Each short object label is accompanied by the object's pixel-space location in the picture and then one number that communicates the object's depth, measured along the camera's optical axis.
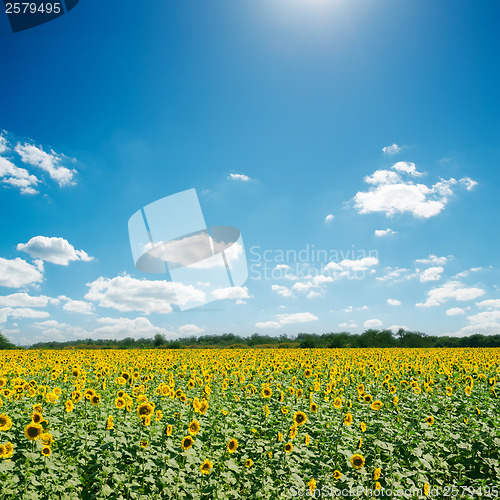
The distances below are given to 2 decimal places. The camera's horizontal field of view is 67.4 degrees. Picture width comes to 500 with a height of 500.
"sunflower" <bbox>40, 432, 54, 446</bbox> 5.27
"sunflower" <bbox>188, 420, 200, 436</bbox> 5.39
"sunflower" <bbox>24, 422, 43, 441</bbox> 4.91
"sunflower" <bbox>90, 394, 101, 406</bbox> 6.32
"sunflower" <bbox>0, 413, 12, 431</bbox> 5.26
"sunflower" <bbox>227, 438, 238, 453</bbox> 5.28
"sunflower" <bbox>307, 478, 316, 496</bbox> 5.18
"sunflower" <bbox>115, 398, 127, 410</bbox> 6.39
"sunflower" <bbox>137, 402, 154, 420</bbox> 5.44
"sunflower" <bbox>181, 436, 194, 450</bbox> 5.12
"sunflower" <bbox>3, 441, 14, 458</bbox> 4.80
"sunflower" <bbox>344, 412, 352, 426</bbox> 6.41
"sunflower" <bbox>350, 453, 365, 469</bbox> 5.24
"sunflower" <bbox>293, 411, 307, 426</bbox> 5.85
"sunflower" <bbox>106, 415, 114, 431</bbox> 5.44
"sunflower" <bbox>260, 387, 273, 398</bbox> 7.35
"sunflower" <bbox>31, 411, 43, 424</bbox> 5.16
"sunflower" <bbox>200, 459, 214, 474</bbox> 4.81
